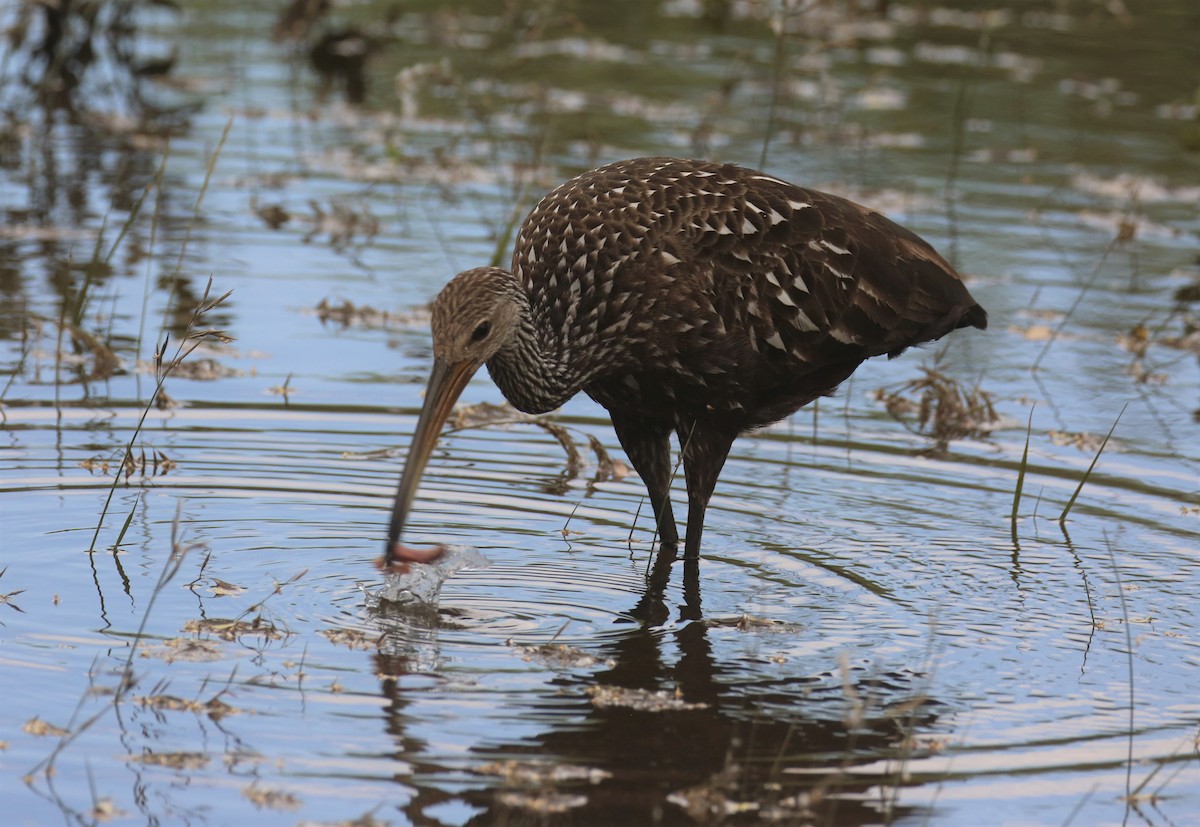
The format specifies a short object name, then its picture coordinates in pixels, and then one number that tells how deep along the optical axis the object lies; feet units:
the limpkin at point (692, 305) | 43.73
